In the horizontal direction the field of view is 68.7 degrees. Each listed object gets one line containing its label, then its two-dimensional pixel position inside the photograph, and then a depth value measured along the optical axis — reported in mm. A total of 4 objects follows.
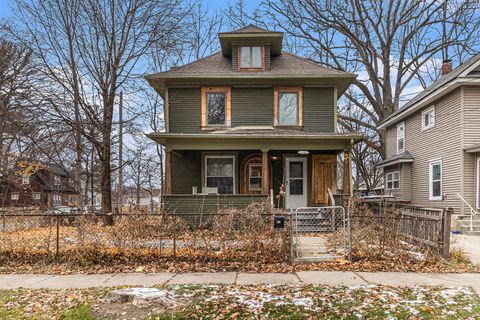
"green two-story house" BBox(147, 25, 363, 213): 15016
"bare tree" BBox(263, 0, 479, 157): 23859
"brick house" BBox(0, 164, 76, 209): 38438
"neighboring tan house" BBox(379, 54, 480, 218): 14016
